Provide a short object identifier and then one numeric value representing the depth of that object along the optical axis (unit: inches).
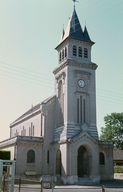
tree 2970.0
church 1818.4
